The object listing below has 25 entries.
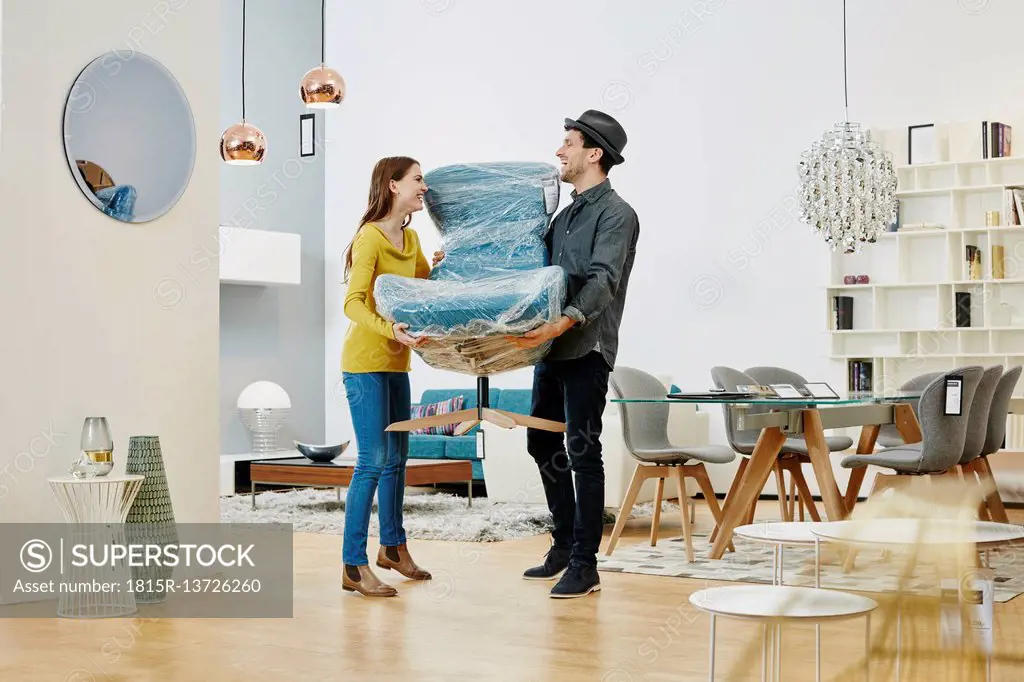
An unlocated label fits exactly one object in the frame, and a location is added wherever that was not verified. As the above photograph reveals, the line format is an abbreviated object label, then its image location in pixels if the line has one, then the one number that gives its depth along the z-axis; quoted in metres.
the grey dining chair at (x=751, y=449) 5.46
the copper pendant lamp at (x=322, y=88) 6.43
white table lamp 9.55
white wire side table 3.71
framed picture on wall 10.41
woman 4.04
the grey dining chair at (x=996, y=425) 5.32
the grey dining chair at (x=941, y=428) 4.59
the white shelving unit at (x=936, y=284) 7.52
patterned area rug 4.33
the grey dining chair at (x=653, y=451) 5.09
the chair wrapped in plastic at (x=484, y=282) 3.57
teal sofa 8.52
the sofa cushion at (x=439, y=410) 9.03
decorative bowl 7.67
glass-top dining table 4.48
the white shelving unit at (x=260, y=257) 9.42
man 3.88
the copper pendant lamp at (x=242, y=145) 6.96
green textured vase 3.94
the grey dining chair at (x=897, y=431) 6.22
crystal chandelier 6.90
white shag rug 6.05
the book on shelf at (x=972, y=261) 7.57
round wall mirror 4.16
